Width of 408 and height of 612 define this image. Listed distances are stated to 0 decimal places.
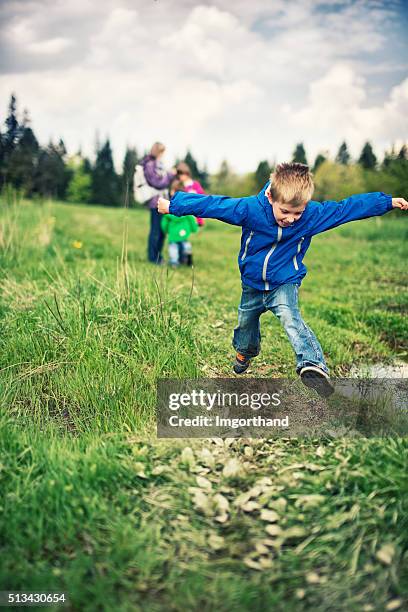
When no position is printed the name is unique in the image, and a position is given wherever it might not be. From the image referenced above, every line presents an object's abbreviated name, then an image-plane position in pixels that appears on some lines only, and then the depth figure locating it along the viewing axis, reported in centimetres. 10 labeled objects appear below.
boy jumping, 293
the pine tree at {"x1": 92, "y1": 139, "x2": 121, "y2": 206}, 5597
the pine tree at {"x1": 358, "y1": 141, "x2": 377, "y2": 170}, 3758
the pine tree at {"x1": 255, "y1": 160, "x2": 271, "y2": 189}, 3919
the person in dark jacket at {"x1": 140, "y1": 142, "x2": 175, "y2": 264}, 762
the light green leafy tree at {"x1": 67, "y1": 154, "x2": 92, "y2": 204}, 6312
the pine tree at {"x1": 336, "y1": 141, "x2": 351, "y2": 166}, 5572
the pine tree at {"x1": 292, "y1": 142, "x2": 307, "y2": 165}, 3995
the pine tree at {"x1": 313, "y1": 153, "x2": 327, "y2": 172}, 4424
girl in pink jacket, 787
